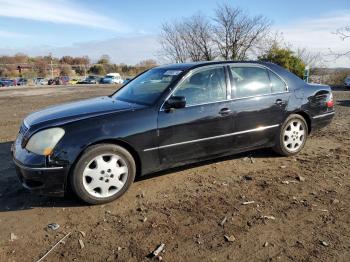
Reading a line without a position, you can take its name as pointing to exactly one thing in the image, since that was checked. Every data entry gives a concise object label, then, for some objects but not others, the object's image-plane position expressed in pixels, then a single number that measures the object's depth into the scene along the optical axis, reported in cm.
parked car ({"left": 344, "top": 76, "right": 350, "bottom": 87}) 2606
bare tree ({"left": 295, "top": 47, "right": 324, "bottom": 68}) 2816
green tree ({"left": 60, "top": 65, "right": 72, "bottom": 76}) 7038
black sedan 410
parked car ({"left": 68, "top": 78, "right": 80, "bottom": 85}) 5321
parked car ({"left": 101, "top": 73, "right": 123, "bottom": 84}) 5184
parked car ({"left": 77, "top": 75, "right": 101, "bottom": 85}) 5306
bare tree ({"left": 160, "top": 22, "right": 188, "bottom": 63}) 2827
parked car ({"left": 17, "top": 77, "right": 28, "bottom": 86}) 4948
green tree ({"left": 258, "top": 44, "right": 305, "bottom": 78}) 2680
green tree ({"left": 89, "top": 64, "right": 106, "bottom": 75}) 7262
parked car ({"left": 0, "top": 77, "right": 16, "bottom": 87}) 4653
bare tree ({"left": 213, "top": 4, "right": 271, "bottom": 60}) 2538
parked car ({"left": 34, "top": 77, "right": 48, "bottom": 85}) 5079
